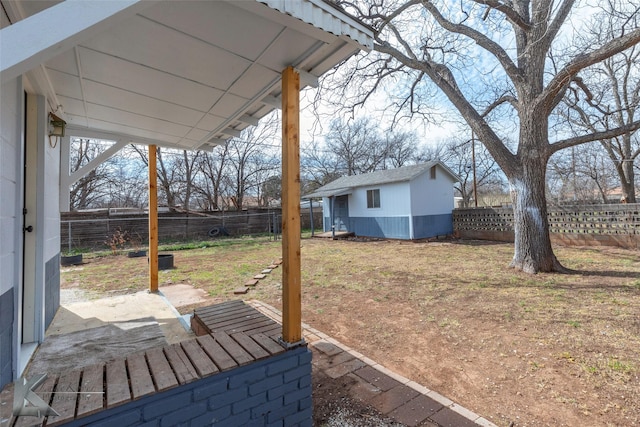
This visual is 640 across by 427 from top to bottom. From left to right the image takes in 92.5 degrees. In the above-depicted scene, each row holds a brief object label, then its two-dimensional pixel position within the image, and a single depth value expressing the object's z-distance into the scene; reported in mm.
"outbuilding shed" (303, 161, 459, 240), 12203
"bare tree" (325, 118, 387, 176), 25500
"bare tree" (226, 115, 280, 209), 20203
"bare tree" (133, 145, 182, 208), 18000
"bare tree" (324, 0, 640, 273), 5500
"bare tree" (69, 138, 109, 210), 16016
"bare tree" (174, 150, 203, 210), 18750
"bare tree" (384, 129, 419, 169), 26491
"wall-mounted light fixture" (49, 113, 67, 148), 2881
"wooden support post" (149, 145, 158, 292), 4438
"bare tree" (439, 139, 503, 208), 23050
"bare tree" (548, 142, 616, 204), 16547
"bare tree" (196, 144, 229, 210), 19438
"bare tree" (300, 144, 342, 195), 25047
